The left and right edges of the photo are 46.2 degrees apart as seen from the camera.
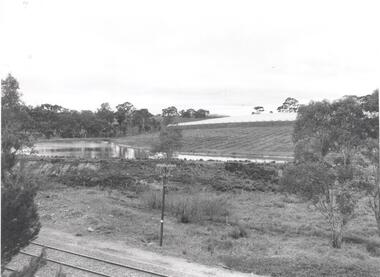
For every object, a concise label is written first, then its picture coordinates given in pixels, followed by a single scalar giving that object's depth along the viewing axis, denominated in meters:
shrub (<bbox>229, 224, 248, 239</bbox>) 24.00
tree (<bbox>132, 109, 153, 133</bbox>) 158.12
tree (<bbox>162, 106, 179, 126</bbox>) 172.16
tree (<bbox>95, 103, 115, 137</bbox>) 155.31
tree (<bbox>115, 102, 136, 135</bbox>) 159.80
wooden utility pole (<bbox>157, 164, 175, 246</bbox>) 20.48
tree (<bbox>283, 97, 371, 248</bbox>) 21.61
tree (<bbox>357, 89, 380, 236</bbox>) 20.92
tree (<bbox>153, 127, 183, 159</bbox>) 56.09
